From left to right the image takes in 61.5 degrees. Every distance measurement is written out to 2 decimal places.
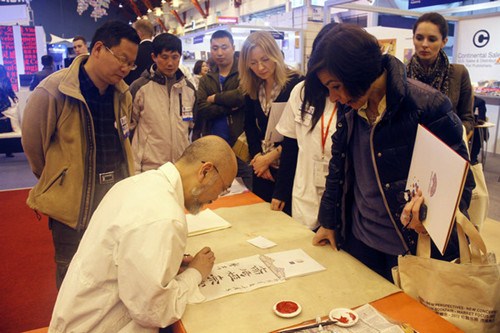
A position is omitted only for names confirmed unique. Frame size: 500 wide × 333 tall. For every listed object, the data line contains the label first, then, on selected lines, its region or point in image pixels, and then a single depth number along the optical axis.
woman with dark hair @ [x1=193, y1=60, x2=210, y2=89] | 5.98
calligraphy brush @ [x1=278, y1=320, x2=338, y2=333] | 1.05
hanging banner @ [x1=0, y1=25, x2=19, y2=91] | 7.39
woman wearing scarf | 2.45
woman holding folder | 1.20
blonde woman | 2.30
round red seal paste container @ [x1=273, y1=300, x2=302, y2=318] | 1.12
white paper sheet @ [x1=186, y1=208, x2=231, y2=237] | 1.75
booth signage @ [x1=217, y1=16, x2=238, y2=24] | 7.35
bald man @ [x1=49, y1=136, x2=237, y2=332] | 1.05
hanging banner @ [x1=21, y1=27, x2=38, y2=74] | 7.53
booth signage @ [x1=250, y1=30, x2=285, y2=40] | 5.77
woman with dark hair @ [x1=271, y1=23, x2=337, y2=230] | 1.89
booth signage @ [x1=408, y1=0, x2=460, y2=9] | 4.68
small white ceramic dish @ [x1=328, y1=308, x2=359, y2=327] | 1.07
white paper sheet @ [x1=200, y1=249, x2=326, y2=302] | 1.28
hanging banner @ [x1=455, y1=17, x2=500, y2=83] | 5.55
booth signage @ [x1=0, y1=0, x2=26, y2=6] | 6.77
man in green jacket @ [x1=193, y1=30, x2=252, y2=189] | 2.97
